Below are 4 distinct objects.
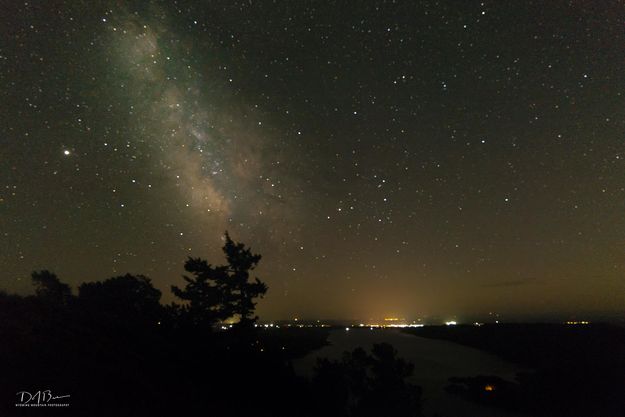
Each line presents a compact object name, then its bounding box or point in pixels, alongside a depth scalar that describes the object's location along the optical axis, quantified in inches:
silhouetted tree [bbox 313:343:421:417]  776.3
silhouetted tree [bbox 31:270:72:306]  1513.3
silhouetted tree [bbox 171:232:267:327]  993.4
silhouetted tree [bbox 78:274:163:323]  788.5
